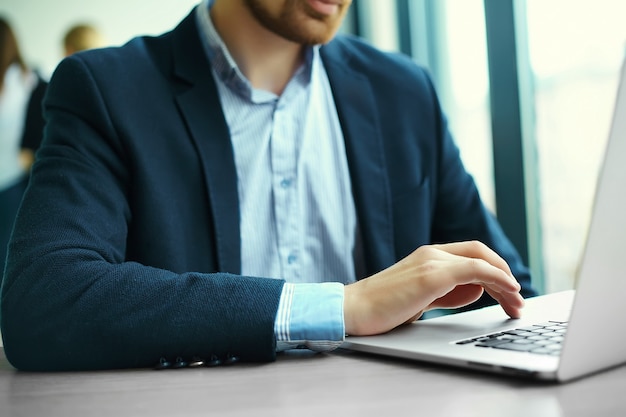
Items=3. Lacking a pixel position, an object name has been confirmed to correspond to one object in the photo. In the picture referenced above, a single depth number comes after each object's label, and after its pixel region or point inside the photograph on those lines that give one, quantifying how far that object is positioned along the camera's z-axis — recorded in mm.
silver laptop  522
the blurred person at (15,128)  3383
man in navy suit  790
